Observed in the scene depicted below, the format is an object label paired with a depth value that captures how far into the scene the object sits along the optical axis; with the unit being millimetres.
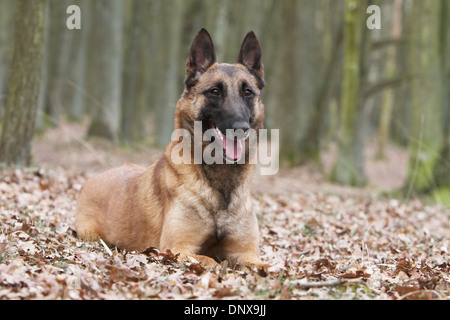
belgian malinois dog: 4770
